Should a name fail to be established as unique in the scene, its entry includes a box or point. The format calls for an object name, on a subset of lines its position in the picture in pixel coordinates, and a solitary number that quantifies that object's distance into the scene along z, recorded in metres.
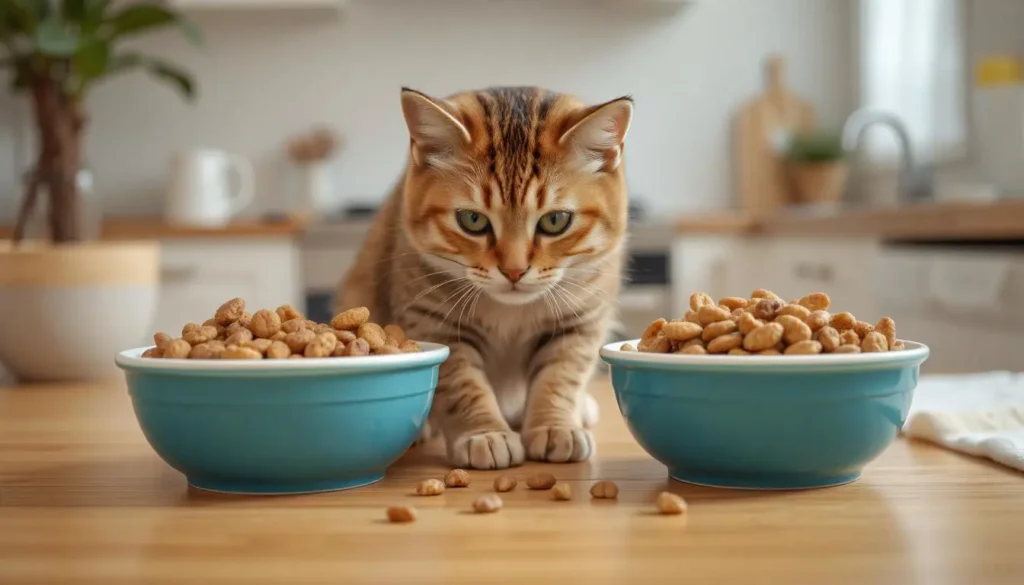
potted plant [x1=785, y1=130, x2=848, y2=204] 3.66
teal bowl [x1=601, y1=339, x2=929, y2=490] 0.71
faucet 3.23
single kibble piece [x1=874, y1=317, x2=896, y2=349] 0.76
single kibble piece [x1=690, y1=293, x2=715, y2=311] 0.81
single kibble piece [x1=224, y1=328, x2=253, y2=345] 0.75
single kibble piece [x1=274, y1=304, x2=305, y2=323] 0.83
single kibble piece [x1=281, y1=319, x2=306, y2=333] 0.79
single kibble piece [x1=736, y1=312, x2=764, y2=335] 0.74
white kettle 3.47
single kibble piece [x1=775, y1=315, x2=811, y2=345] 0.73
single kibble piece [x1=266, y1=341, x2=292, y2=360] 0.73
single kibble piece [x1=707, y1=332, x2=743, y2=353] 0.74
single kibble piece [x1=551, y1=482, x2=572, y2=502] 0.70
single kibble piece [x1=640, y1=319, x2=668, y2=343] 0.81
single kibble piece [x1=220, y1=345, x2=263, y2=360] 0.72
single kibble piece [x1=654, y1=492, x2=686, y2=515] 0.66
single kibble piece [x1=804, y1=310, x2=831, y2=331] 0.75
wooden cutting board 3.84
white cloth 0.82
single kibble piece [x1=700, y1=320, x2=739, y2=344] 0.76
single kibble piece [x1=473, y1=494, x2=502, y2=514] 0.67
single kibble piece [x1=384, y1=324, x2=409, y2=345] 0.83
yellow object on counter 2.73
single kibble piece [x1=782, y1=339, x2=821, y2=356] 0.72
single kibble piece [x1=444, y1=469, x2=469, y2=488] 0.76
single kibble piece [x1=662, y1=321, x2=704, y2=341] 0.77
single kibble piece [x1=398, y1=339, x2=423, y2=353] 0.79
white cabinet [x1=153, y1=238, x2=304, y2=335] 3.16
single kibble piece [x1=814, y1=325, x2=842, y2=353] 0.73
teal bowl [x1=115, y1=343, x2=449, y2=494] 0.71
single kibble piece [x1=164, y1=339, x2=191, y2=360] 0.75
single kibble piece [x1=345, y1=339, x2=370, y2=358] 0.75
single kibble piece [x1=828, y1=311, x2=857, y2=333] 0.76
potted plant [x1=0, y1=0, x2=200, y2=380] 1.43
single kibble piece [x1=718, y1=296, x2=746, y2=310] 0.83
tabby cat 0.99
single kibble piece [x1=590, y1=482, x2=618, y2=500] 0.71
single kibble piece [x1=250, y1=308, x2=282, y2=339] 0.78
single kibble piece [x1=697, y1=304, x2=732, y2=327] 0.77
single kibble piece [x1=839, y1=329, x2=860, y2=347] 0.74
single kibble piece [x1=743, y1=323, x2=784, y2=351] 0.73
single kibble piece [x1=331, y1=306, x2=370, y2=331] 0.81
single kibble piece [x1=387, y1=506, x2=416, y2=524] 0.64
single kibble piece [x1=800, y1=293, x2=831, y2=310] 0.80
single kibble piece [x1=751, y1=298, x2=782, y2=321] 0.77
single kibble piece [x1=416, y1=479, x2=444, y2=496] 0.73
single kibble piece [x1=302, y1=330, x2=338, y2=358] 0.74
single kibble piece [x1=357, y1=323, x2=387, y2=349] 0.78
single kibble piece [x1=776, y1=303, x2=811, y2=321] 0.76
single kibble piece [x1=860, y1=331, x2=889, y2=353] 0.74
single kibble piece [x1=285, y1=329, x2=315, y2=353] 0.75
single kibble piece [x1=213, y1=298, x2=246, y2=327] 0.82
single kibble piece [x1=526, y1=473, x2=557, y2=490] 0.75
